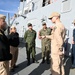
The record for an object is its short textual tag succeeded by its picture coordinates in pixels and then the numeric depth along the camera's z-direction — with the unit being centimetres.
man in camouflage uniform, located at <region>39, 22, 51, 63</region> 301
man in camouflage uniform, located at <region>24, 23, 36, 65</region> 290
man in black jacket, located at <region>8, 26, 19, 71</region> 252
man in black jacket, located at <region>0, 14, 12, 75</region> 142
